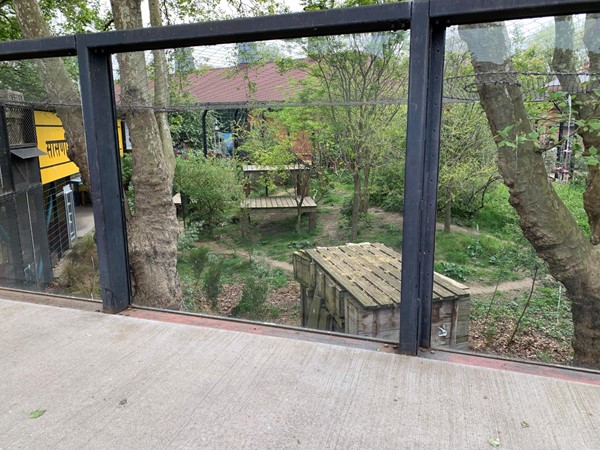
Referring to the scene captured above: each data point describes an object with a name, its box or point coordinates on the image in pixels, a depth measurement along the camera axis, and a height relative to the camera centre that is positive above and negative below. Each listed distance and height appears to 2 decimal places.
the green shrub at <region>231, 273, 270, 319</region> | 4.99 -1.78
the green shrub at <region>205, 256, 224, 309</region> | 5.87 -1.82
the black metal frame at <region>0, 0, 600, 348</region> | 1.86 +0.36
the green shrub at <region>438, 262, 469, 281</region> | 5.73 -1.62
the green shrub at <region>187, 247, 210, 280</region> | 6.75 -1.76
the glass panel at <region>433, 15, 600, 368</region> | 2.73 -0.59
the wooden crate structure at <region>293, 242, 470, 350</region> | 3.68 -1.33
